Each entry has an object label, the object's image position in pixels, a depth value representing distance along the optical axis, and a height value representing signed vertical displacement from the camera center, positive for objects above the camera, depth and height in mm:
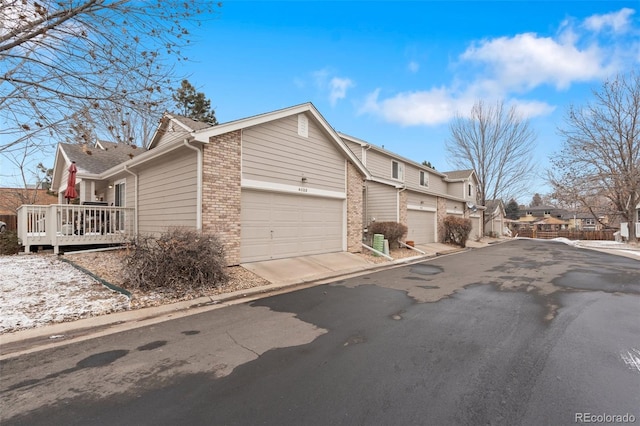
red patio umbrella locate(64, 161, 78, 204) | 11798 +1264
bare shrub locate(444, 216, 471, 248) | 20609 -1030
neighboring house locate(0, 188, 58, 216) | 19250 +1115
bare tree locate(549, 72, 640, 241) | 22453 +4694
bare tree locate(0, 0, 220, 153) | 5148 +3006
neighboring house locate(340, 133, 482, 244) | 17391 +1117
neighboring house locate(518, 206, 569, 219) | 71562 +758
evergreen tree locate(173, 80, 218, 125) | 26169 +9511
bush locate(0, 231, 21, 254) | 10898 -1044
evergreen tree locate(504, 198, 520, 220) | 68812 +1154
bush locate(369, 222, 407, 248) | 15039 -755
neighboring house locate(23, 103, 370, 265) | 8523 +891
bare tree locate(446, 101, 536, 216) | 28859 +7641
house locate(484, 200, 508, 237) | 34188 -377
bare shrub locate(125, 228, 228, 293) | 6484 -1040
